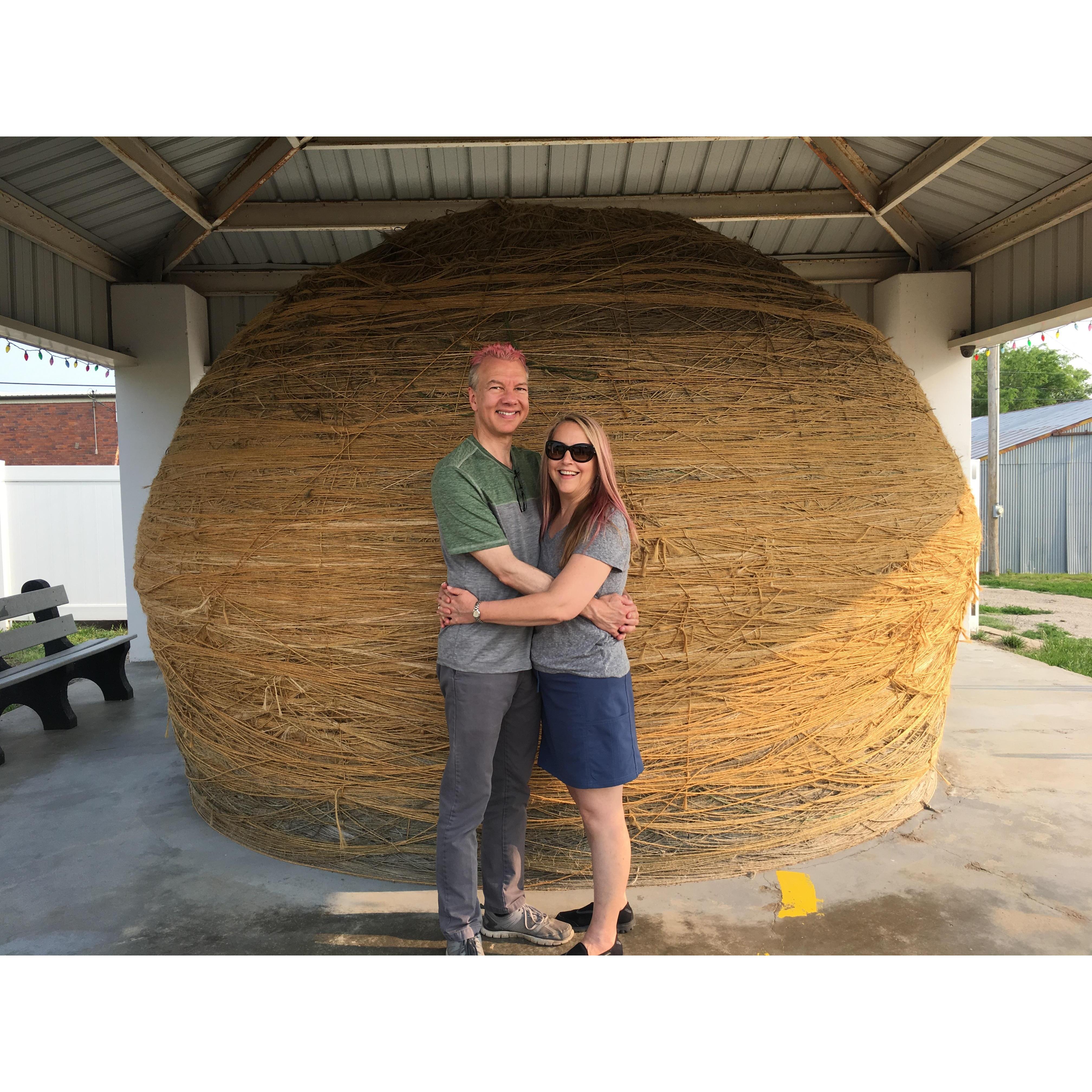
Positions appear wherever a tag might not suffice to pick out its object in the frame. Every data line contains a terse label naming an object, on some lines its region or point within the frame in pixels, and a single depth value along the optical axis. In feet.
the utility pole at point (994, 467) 47.32
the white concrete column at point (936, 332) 22.85
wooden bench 17.53
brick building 57.16
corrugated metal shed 52.90
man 7.65
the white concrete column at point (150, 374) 22.76
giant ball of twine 9.68
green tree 104.99
